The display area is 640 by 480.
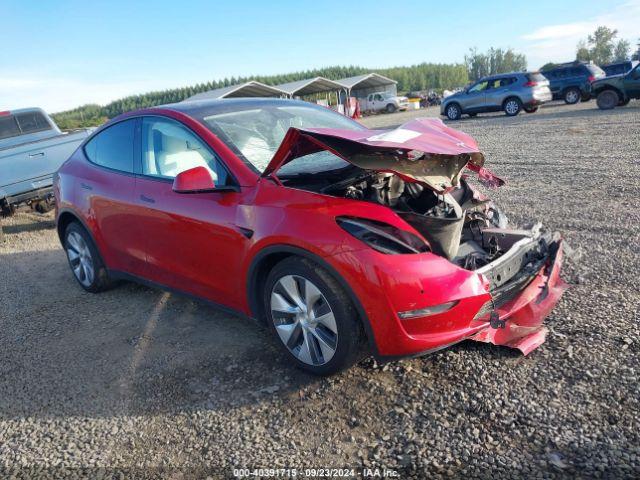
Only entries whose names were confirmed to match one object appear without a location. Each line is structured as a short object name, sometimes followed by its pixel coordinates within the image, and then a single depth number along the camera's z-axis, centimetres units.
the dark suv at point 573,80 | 2388
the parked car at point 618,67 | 2654
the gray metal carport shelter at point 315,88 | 4549
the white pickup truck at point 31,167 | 782
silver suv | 2086
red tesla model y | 279
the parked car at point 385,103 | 4453
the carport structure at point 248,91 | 3874
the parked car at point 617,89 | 1783
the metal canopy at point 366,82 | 5169
